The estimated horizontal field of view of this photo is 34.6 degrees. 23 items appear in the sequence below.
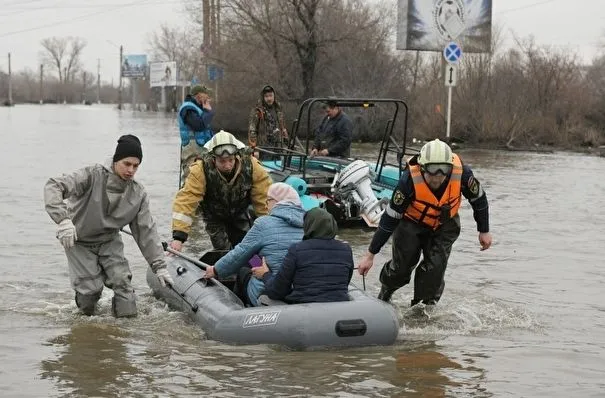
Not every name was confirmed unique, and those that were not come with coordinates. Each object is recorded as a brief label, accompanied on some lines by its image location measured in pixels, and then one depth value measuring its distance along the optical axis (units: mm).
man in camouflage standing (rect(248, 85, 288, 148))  15086
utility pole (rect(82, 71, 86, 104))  159850
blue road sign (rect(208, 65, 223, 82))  39166
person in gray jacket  7293
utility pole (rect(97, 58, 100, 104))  168500
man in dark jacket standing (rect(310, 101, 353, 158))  14625
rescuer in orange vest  7703
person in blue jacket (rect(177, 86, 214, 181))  13289
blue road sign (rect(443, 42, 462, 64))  24078
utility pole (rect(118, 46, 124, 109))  105375
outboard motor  12867
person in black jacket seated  6930
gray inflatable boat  6871
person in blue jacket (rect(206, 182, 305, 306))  7359
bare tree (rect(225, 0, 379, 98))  37469
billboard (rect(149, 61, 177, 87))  93562
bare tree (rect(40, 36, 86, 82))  167500
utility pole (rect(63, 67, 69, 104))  152050
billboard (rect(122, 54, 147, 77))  118438
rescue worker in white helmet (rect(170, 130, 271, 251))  8727
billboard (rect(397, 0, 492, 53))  36438
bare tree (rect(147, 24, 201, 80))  111625
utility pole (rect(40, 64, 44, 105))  139700
